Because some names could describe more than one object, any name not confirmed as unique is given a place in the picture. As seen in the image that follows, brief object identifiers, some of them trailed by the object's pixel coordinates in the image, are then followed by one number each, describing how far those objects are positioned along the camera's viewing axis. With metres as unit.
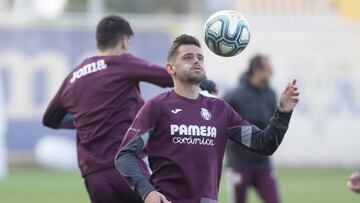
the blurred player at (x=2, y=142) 46.16
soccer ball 16.00
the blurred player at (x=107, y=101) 17.83
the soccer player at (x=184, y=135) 14.92
